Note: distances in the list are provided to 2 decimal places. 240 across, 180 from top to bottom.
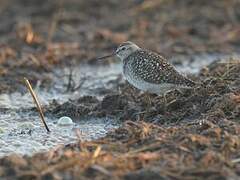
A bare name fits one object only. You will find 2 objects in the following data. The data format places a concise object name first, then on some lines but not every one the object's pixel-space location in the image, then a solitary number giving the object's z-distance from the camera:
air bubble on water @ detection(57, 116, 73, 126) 18.16
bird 17.97
